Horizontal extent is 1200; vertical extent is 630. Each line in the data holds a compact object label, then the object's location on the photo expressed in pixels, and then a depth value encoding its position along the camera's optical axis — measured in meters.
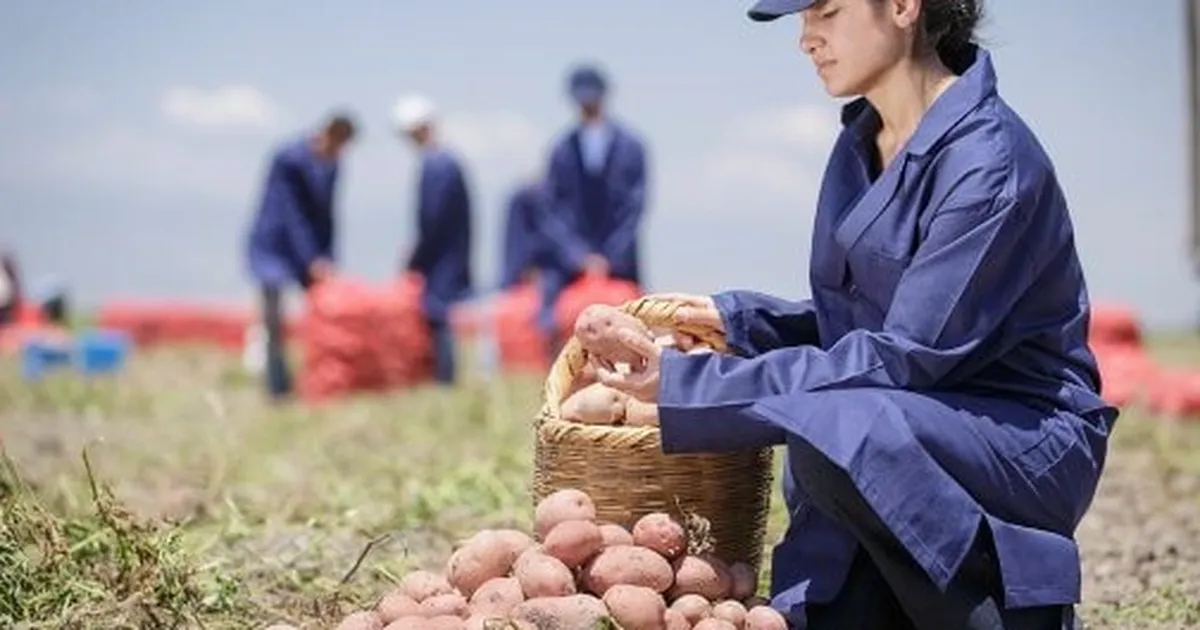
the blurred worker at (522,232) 17.45
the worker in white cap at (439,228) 12.41
